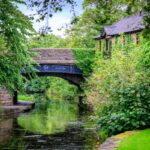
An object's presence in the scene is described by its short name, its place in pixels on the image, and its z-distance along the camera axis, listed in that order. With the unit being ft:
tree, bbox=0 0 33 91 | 99.91
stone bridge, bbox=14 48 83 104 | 181.16
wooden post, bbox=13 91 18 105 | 181.06
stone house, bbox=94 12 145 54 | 154.10
